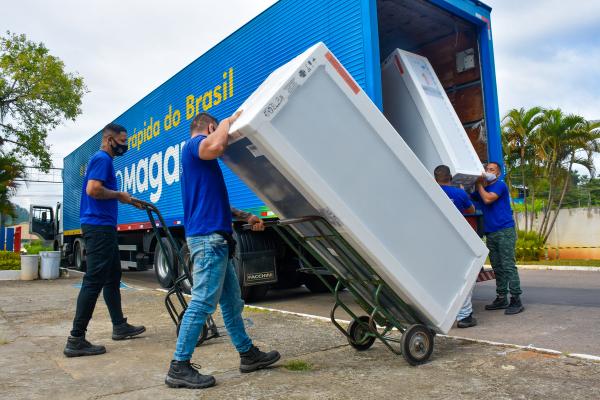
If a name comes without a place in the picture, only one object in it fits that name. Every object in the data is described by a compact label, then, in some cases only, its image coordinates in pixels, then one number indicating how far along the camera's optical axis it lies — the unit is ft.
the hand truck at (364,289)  11.10
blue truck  17.67
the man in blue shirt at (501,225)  18.34
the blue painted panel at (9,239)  78.72
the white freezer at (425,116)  18.20
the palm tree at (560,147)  53.78
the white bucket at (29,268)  43.34
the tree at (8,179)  53.98
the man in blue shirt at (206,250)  10.14
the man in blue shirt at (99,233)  13.41
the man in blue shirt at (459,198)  16.15
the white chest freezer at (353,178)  9.73
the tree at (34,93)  57.57
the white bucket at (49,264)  43.65
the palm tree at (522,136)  56.44
